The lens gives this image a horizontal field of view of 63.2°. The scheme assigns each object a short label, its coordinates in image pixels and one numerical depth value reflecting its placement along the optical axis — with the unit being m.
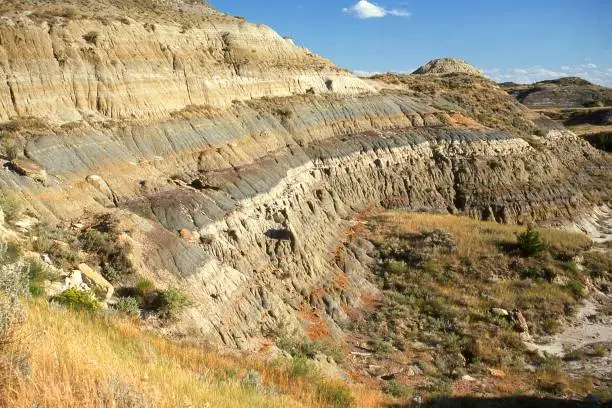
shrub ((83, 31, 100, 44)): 20.44
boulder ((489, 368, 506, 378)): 17.12
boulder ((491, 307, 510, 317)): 21.08
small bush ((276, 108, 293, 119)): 29.09
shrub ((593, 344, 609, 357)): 18.84
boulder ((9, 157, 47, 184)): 13.95
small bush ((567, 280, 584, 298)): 23.34
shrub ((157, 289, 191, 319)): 12.27
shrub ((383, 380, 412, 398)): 14.50
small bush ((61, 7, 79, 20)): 20.72
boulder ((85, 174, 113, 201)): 16.03
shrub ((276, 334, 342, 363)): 14.96
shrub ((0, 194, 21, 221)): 12.02
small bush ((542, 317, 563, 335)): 20.59
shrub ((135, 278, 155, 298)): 12.48
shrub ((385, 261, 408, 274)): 24.27
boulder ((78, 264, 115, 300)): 11.60
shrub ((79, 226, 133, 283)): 12.83
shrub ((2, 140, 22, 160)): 14.46
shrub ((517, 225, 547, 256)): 25.88
